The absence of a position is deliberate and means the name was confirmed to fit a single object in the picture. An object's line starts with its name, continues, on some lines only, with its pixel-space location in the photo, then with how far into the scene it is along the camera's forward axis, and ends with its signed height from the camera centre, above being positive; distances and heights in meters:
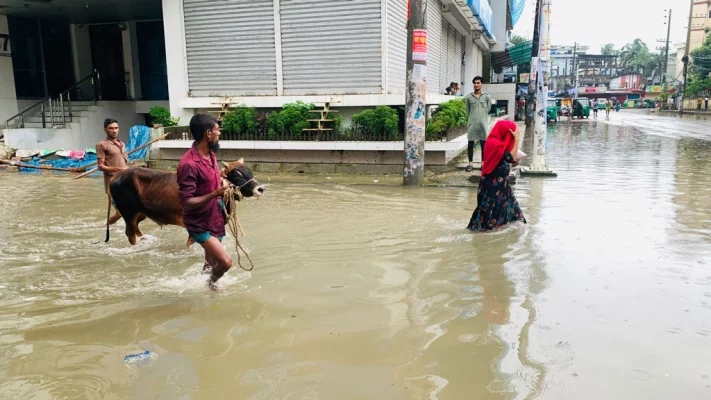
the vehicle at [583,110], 41.44 -0.33
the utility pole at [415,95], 9.42 +0.22
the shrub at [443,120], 11.09 -0.26
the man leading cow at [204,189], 4.10 -0.61
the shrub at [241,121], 12.16 -0.27
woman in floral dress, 6.51 -0.88
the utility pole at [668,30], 58.56 +8.09
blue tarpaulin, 13.22 -1.11
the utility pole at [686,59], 48.70 +4.11
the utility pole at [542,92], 10.66 +0.28
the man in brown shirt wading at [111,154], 6.73 -0.55
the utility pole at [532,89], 20.72 +0.87
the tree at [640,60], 93.12 +7.93
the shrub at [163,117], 12.75 -0.17
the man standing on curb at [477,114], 10.13 -0.14
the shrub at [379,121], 11.18 -0.28
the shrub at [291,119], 11.77 -0.22
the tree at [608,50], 112.93 +11.80
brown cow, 5.57 -0.88
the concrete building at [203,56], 11.91 +1.41
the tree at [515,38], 61.43 +8.12
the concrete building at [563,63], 92.43 +7.77
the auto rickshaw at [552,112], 35.81 -0.40
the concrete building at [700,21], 63.75 +9.96
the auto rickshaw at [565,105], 44.38 +0.07
